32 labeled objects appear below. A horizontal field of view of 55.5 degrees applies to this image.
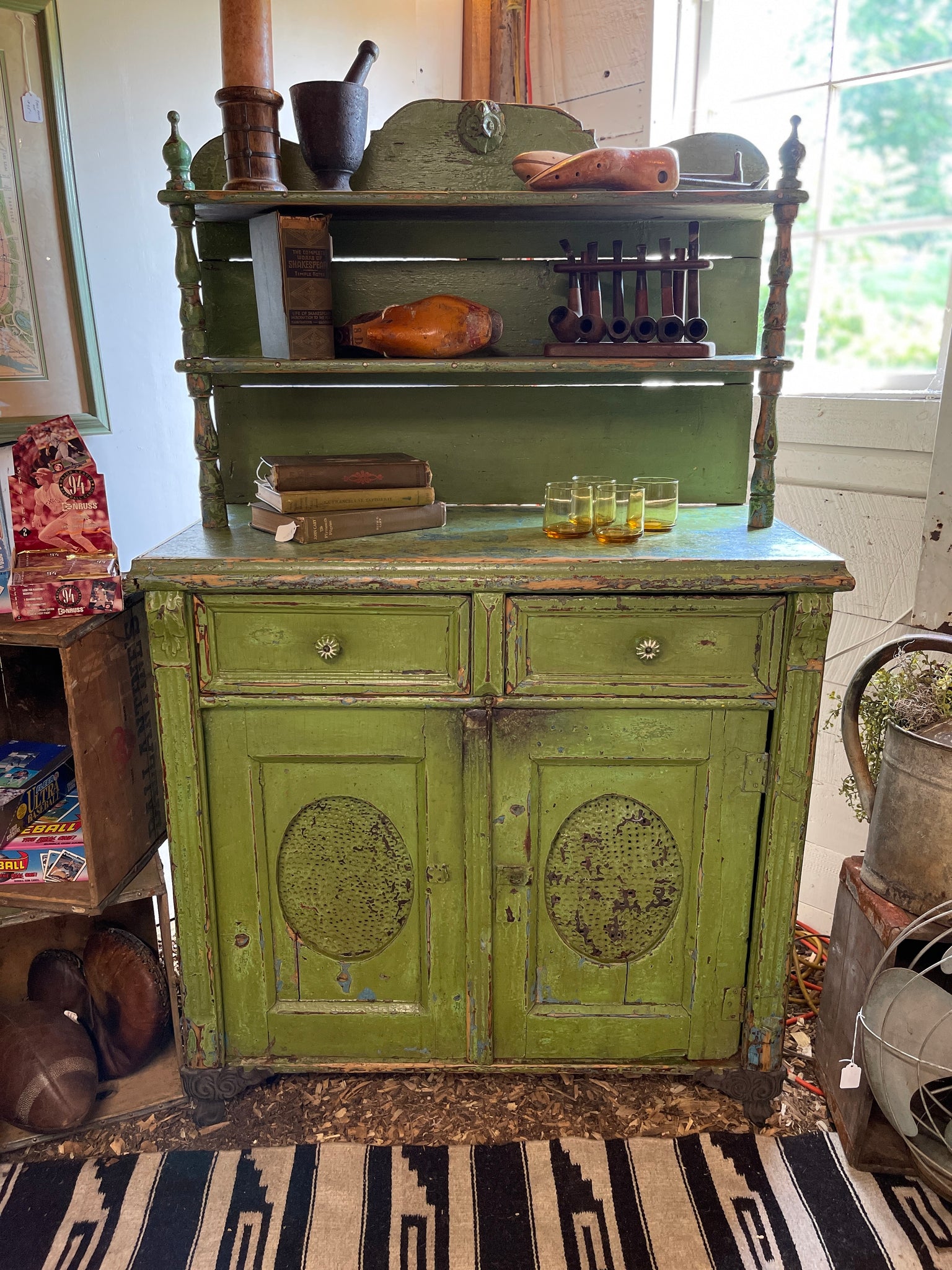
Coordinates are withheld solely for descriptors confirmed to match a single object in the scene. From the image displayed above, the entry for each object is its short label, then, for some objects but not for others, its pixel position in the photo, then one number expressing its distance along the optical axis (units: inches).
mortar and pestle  70.6
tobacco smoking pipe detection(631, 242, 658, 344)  75.3
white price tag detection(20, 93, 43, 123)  77.3
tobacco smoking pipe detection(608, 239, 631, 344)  76.7
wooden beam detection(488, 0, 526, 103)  100.3
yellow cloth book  71.4
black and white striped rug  64.7
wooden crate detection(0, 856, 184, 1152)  75.0
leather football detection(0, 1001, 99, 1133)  72.3
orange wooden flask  73.6
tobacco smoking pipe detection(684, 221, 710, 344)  75.2
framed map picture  76.5
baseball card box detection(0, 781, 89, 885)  72.4
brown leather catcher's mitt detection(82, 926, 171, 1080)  78.8
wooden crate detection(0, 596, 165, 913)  67.2
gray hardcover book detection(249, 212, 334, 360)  70.8
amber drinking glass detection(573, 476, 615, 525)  72.3
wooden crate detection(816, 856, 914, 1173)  70.9
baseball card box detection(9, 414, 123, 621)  67.1
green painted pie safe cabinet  66.5
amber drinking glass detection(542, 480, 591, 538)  72.4
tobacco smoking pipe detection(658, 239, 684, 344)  75.2
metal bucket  67.2
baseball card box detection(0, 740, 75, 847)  72.9
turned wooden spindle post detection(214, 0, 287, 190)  68.7
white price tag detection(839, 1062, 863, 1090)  70.6
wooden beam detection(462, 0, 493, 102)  101.0
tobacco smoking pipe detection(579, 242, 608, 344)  75.4
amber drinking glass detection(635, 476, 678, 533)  75.2
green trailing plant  71.3
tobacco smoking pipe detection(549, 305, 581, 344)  75.9
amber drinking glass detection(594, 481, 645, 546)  71.4
